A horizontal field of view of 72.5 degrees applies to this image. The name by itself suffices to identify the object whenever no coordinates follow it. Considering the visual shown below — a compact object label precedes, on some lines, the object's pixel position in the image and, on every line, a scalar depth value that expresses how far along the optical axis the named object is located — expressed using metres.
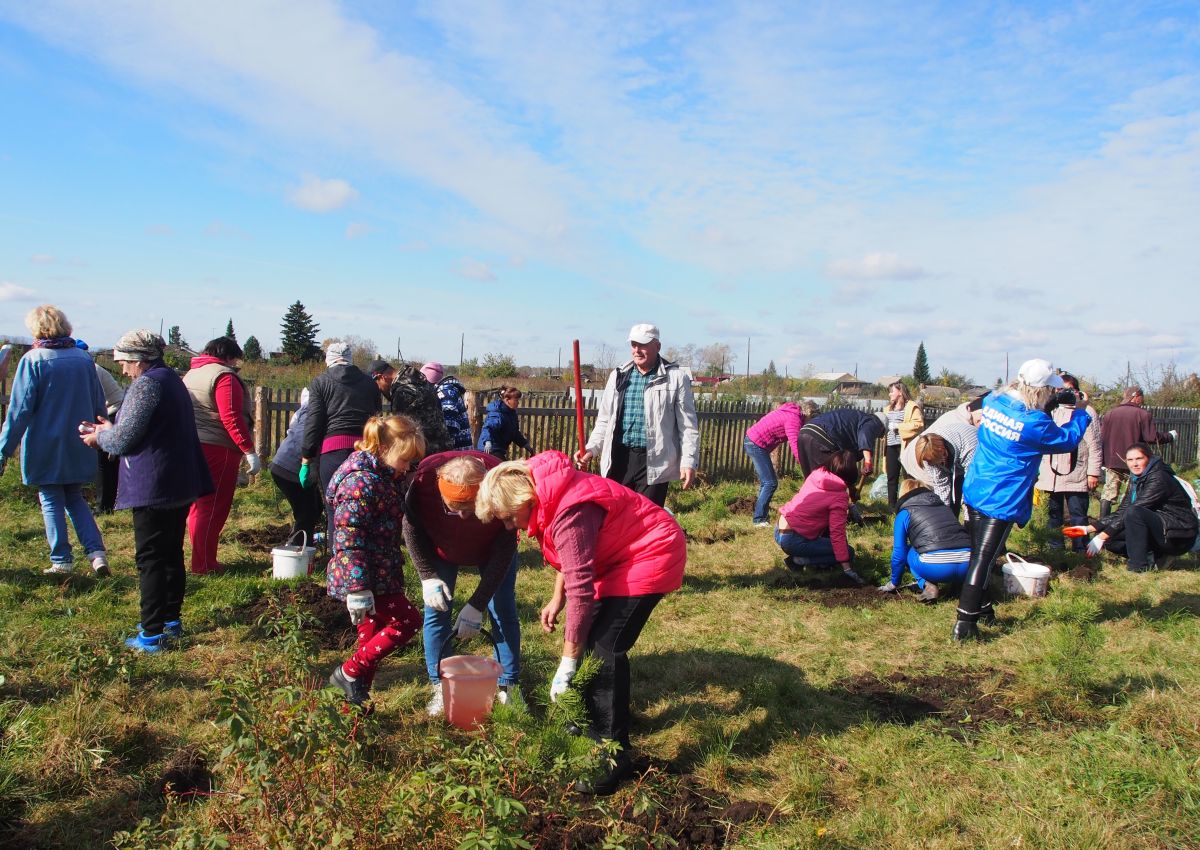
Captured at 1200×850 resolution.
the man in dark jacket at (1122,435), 9.77
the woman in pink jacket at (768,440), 8.52
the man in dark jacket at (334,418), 5.61
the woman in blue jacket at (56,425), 5.11
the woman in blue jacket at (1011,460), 4.90
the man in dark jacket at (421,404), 6.31
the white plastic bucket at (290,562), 5.62
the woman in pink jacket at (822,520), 6.30
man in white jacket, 5.61
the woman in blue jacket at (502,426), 8.79
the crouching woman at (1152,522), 6.83
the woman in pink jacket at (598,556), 2.91
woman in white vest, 5.55
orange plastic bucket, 3.35
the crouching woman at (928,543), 5.77
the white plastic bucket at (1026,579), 5.91
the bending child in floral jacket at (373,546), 3.30
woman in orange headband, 3.32
